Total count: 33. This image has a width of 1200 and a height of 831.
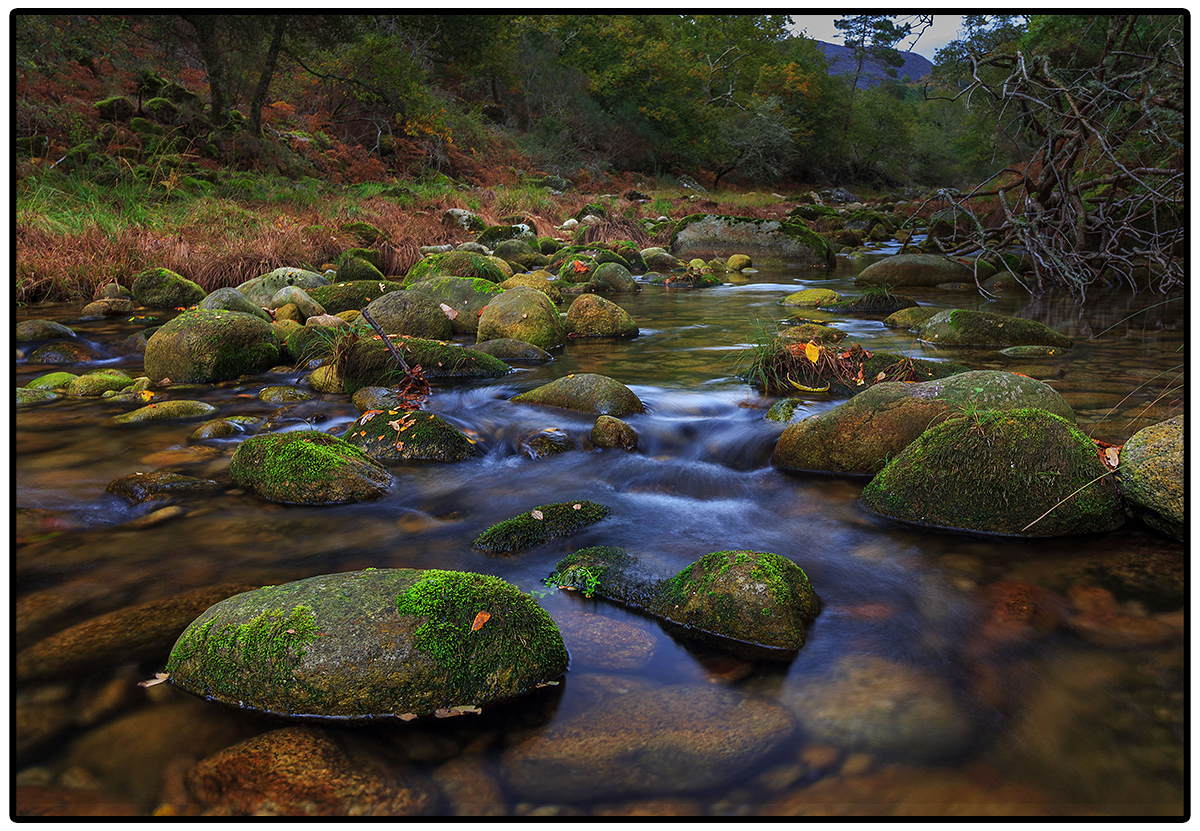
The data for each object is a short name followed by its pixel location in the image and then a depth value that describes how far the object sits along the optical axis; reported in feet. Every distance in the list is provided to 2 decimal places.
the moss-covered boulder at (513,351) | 23.73
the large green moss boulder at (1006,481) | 10.74
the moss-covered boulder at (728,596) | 8.36
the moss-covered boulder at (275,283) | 29.27
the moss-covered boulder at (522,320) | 25.09
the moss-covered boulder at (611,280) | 41.37
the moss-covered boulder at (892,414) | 13.52
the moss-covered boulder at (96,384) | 18.74
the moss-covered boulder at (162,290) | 29.84
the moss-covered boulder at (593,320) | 27.84
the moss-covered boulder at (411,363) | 19.98
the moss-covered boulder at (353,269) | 33.99
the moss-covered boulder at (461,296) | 27.30
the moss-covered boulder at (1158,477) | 9.89
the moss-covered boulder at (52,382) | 19.25
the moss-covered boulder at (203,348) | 20.13
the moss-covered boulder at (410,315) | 24.81
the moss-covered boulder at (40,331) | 23.51
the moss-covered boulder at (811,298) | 34.65
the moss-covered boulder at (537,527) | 11.08
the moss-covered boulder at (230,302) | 24.35
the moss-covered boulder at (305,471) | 12.50
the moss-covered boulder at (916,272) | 40.91
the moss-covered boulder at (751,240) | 55.47
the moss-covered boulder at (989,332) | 23.54
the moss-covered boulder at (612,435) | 15.81
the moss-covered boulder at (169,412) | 16.69
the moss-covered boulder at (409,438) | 14.99
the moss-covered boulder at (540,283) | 34.17
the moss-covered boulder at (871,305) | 33.17
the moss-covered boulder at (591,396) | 17.84
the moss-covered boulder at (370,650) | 7.11
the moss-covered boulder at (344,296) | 28.94
